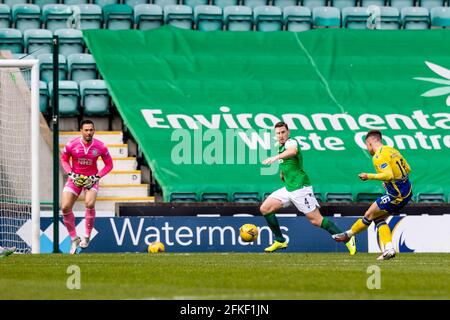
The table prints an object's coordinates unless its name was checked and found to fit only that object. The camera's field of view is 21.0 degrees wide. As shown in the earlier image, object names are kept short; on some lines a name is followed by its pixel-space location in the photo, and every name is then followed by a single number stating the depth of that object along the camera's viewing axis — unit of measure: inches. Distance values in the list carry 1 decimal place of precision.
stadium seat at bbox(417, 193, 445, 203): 904.3
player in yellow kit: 637.9
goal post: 735.7
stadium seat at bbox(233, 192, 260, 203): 893.2
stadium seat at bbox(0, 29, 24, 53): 965.8
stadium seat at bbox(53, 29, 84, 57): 975.6
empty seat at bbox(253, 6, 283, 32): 1019.3
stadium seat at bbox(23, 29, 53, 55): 968.3
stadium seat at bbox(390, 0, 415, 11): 1063.6
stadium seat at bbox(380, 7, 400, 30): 1035.3
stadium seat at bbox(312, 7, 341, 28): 1032.2
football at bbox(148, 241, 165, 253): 765.9
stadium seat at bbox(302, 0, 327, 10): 1051.9
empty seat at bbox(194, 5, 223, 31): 1011.9
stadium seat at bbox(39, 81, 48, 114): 930.7
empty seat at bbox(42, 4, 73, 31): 996.6
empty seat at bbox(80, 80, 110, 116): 942.4
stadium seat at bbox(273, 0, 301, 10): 1056.2
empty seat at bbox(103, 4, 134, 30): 1004.6
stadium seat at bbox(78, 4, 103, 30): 1000.9
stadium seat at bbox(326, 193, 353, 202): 897.5
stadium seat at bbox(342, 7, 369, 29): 1029.2
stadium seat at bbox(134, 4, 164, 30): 1005.8
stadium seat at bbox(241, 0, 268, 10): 1045.2
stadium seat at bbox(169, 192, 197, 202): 886.4
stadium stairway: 890.7
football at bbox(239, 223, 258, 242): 737.0
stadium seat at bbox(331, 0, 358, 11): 1056.8
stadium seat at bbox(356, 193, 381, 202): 904.3
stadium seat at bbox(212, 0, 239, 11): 1037.8
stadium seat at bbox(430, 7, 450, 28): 1043.3
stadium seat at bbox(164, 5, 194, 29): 1007.0
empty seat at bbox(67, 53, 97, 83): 959.0
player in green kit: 716.0
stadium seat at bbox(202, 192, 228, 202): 890.7
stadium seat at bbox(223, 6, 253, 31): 1016.2
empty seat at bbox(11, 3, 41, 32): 995.9
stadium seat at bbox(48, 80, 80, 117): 935.0
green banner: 921.5
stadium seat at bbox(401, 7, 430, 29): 1038.4
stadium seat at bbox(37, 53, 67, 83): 951.6
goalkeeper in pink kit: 755.4
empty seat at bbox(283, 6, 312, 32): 1022.4
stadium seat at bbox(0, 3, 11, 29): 992.9
